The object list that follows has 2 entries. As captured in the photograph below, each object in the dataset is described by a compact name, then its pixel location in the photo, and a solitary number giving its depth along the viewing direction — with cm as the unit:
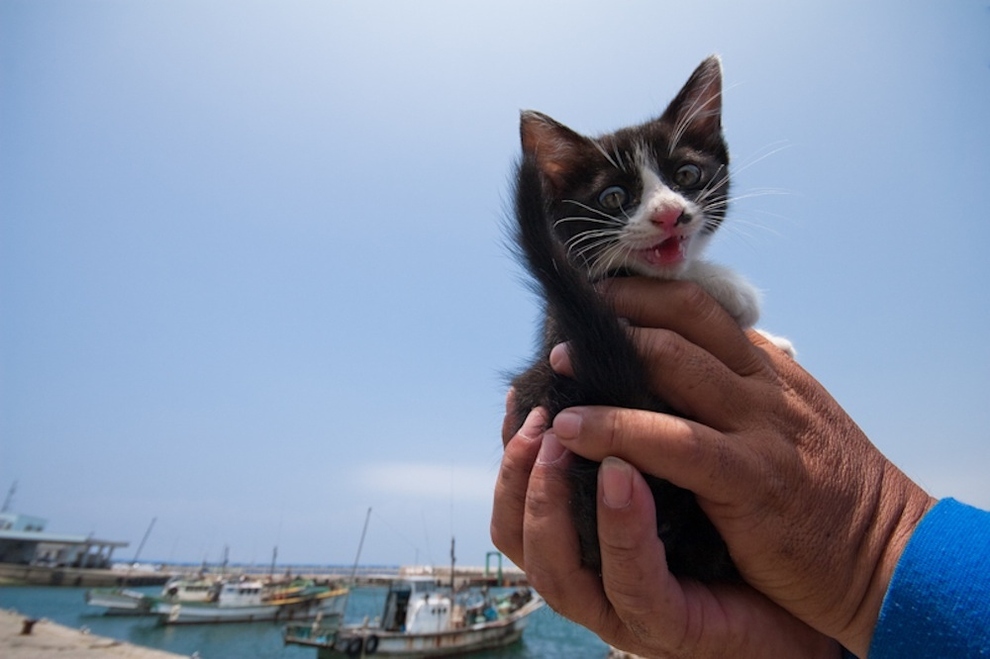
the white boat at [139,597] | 3247
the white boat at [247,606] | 3031
